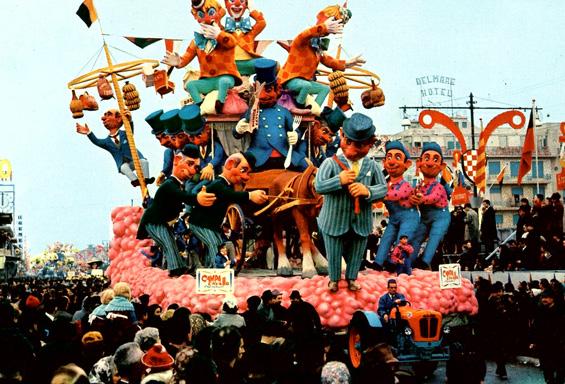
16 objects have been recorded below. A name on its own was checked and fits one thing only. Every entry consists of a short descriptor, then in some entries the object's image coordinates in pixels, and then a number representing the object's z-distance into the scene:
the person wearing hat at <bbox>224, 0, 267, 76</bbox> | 21.56
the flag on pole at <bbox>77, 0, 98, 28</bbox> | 24.38
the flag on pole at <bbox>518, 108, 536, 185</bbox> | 28.38
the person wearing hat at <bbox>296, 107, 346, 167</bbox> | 20.36
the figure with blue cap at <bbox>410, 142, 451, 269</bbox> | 18.58
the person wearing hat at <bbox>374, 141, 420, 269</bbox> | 18.41
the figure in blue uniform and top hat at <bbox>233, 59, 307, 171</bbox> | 19.38
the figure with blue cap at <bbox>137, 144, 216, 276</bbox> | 18.02
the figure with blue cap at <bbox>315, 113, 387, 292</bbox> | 14.80
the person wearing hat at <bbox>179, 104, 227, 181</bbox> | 19.83
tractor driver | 13.54
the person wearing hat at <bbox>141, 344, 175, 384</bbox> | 7.20
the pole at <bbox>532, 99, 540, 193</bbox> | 28.84
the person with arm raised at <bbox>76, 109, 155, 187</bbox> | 24.64
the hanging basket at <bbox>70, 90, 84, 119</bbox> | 24.22
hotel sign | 64.94
